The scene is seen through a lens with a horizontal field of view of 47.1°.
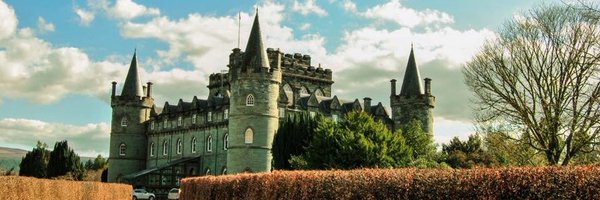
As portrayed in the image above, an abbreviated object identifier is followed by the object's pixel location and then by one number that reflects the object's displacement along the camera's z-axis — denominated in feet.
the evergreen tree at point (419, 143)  159.50
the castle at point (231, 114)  167.84
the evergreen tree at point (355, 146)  124.47
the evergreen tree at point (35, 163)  250.57
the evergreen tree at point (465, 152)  191.52
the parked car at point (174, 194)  180.45
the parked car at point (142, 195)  182.19
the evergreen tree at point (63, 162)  246.27
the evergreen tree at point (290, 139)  158.10
